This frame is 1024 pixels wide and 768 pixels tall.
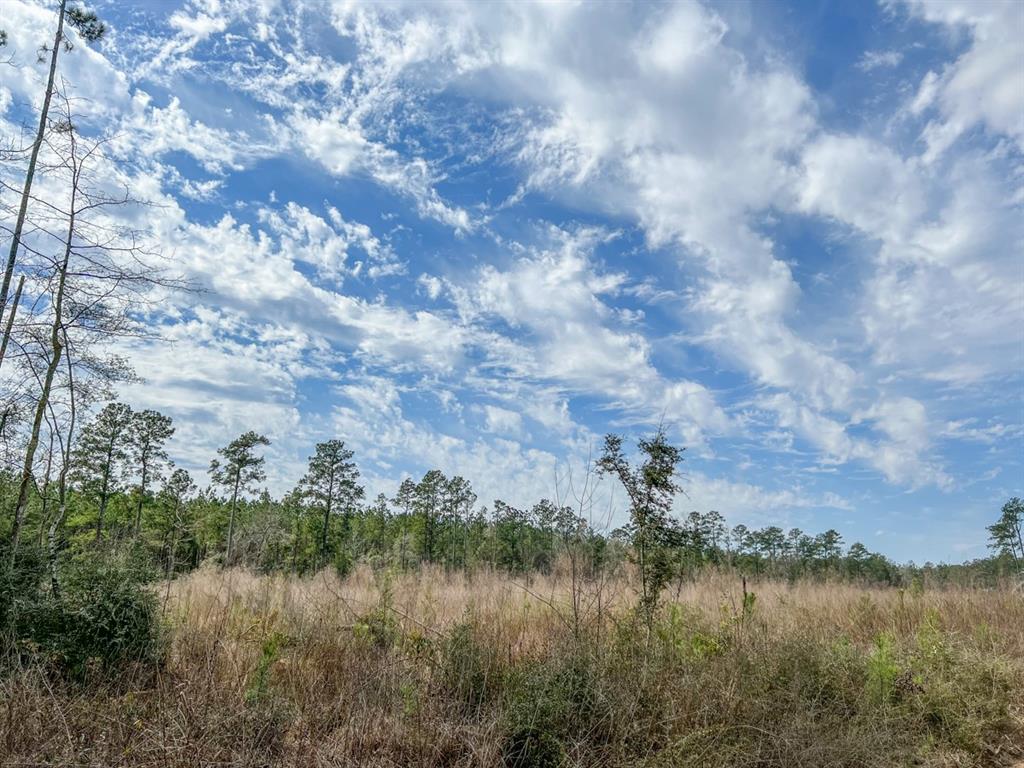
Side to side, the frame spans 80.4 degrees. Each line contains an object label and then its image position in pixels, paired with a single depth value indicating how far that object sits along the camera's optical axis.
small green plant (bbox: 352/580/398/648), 7.19
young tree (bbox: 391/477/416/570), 38.12
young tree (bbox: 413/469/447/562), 37.22
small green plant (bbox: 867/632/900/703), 6.31
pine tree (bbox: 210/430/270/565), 28.80
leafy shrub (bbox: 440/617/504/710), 6.19
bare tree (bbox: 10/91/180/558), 7.18
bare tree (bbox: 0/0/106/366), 7.12
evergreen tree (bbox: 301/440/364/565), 34.50
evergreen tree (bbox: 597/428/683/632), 7.05
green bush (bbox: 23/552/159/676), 6.01
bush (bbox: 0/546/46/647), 5.89
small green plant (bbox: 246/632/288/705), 5.34
